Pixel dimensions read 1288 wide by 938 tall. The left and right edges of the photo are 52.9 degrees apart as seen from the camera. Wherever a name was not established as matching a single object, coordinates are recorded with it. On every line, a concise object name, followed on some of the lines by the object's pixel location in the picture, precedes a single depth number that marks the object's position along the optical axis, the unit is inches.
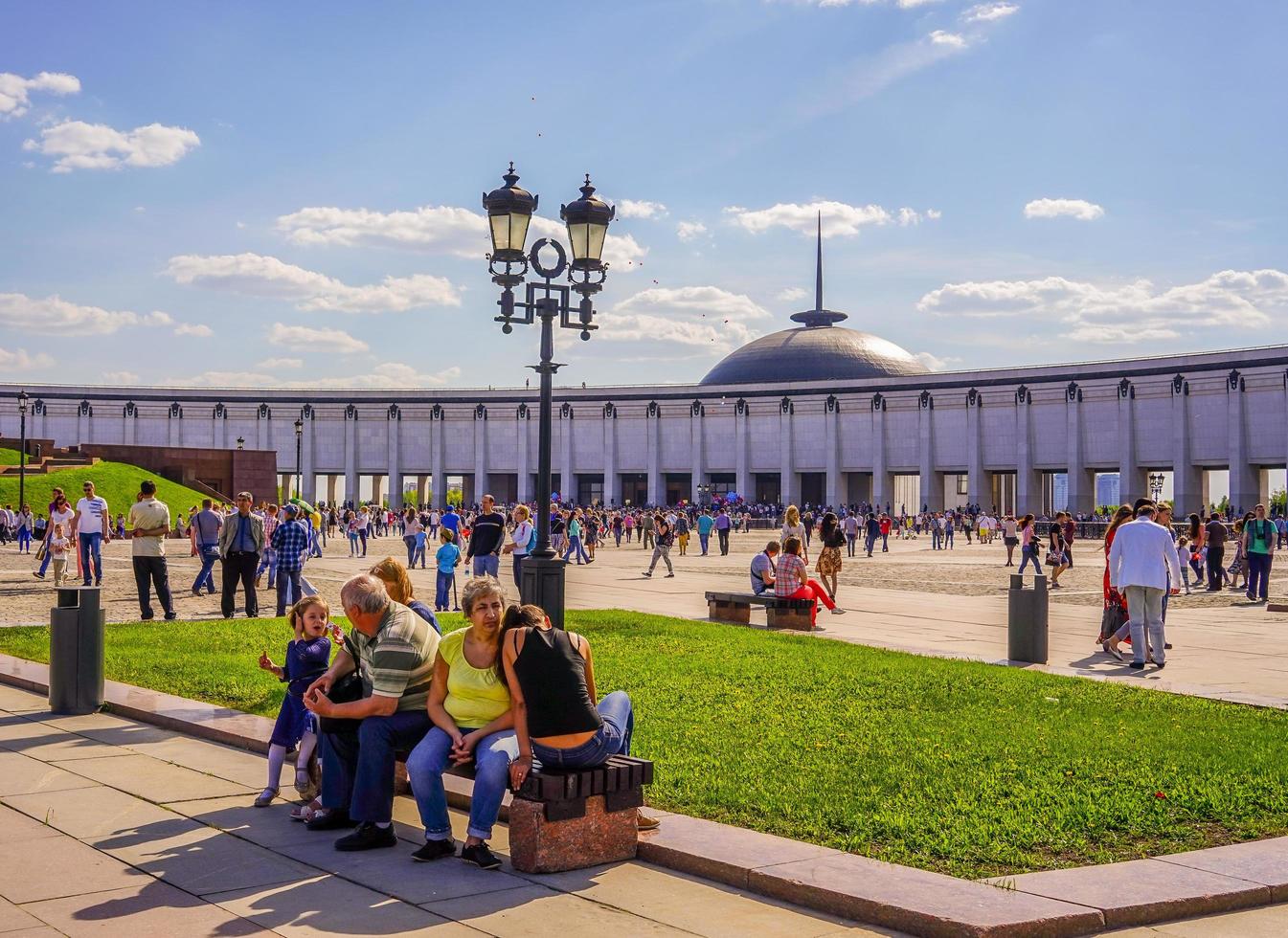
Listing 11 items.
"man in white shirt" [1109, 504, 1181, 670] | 510.3
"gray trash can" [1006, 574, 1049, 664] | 525.3
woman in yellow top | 239.0
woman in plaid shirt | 665.0
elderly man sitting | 259.9
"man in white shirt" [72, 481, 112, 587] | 858.8
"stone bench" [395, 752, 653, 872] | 232.1
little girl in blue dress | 286.2
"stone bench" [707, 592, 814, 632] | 658.2
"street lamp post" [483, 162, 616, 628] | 471.8
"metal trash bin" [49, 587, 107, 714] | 402.9
